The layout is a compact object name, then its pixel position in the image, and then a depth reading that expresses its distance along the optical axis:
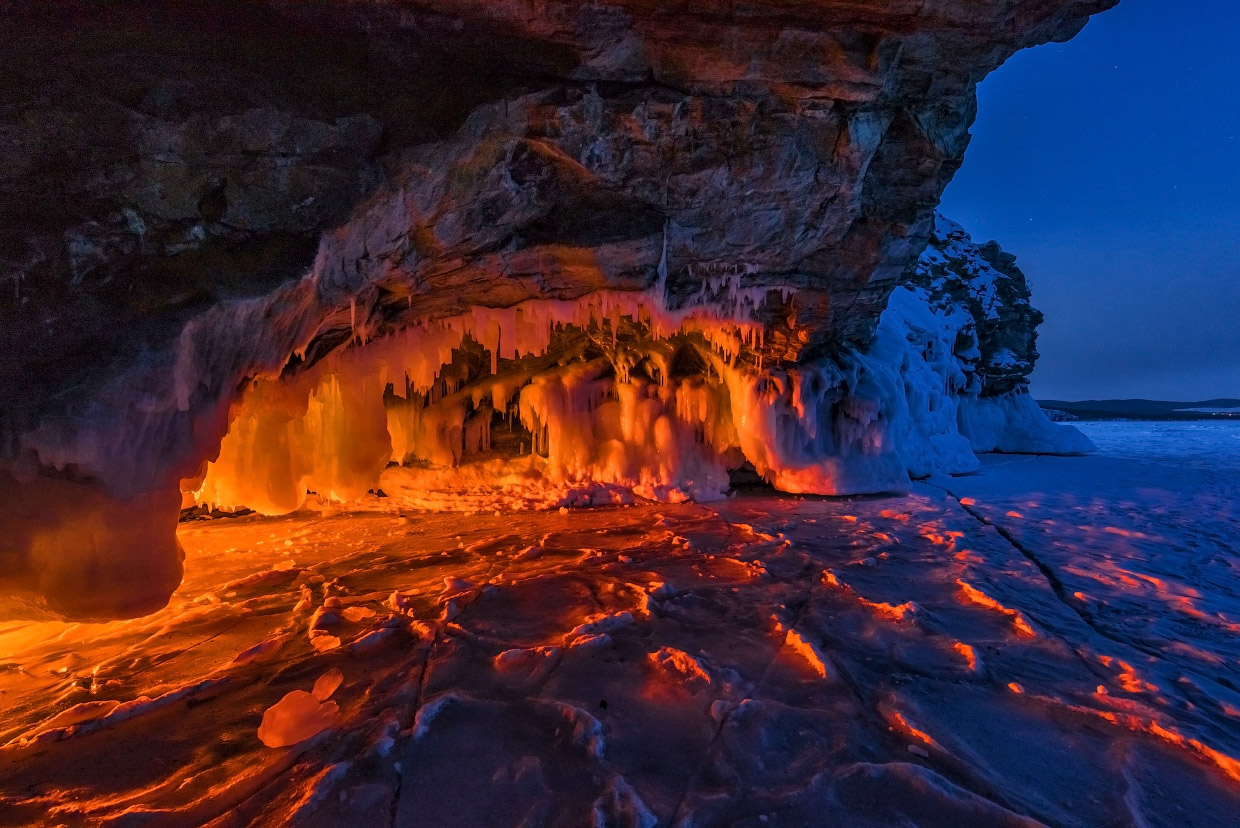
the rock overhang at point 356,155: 3.28
